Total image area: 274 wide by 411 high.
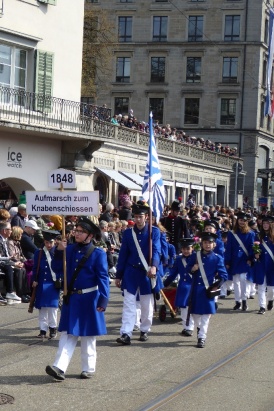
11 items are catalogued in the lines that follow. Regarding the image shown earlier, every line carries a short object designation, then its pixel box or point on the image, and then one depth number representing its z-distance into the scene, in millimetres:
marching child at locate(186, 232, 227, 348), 12906
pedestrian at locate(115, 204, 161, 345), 12977
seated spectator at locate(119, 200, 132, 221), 25125
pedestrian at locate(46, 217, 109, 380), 10055
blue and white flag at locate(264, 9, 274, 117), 39594
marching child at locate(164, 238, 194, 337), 13695
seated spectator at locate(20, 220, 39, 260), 17734
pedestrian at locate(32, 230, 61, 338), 13039
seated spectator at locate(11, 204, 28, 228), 19172
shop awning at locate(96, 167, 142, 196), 31672
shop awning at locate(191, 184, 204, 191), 44128
